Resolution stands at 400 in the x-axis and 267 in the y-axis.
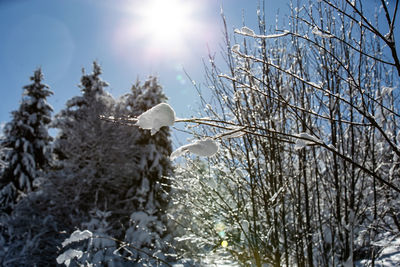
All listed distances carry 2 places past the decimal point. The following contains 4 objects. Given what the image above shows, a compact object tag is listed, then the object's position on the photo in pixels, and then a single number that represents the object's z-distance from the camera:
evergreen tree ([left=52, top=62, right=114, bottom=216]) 8.30
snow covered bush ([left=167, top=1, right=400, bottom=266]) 2.48
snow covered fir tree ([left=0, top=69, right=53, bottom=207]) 12.04
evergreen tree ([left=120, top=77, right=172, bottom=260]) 9.52
